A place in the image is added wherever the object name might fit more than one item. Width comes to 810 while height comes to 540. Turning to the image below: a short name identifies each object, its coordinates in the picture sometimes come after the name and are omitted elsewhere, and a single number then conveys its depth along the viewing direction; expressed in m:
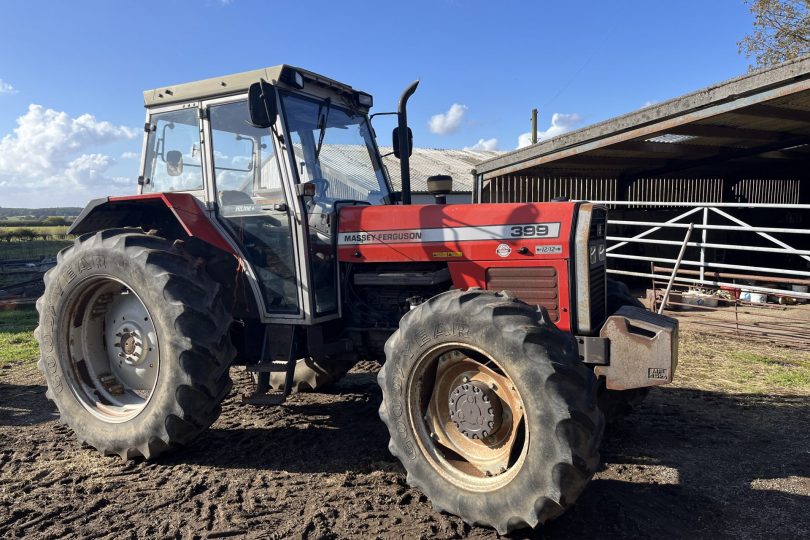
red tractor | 3.19
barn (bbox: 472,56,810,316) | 6.92
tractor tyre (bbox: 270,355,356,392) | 5.22
